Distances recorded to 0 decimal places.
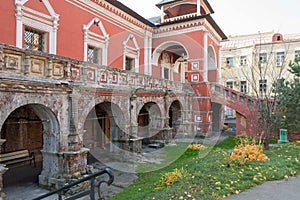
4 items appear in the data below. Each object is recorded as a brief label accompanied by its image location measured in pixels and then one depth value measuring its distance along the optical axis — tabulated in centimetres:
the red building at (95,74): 663
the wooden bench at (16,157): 915
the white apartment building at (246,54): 2403
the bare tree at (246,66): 2428
